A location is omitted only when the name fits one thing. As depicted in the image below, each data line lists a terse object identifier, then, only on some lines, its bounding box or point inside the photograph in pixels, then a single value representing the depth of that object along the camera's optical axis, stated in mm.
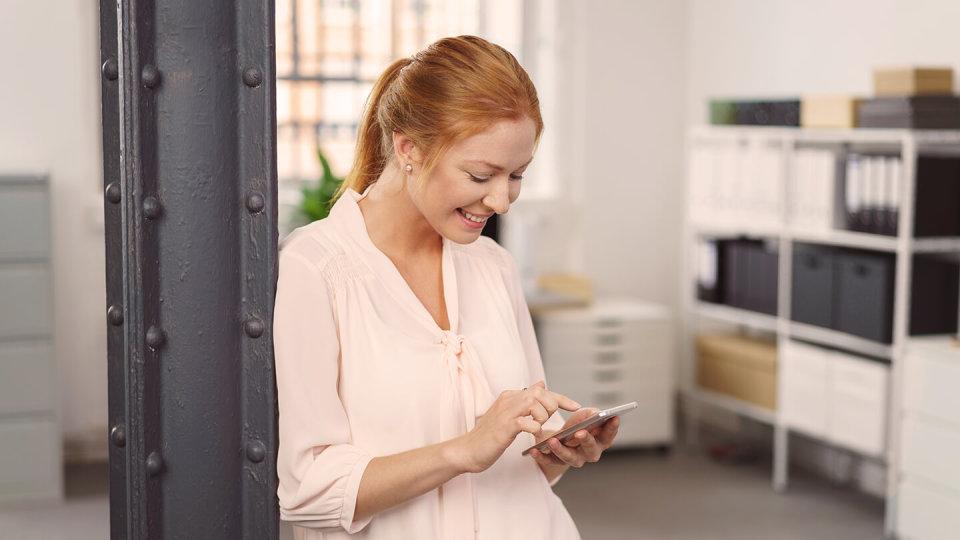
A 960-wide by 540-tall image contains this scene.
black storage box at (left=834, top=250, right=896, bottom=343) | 4016
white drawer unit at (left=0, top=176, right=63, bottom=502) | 4441
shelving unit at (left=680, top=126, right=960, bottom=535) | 3934
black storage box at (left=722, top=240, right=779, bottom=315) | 4730
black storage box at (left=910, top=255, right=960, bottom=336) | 3967
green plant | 4883
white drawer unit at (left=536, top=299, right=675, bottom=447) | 4984
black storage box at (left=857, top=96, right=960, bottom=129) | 3928
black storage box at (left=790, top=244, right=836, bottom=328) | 4336
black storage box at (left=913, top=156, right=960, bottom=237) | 3932
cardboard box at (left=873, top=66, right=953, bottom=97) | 4008
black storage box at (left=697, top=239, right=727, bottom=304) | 5039
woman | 1238
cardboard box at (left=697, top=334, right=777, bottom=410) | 4711
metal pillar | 1051
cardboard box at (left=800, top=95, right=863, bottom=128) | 4242
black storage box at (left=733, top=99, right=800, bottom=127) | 4613
